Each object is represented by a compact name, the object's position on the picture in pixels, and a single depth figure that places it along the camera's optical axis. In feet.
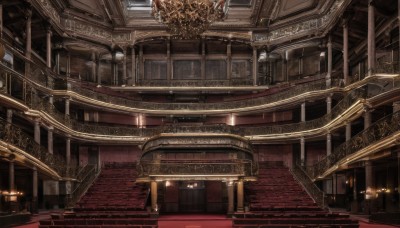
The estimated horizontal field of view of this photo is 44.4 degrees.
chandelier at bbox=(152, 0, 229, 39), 59.98
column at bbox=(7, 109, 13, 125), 75.77
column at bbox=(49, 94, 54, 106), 93.63
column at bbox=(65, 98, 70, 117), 96.49
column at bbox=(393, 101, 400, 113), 71.72
